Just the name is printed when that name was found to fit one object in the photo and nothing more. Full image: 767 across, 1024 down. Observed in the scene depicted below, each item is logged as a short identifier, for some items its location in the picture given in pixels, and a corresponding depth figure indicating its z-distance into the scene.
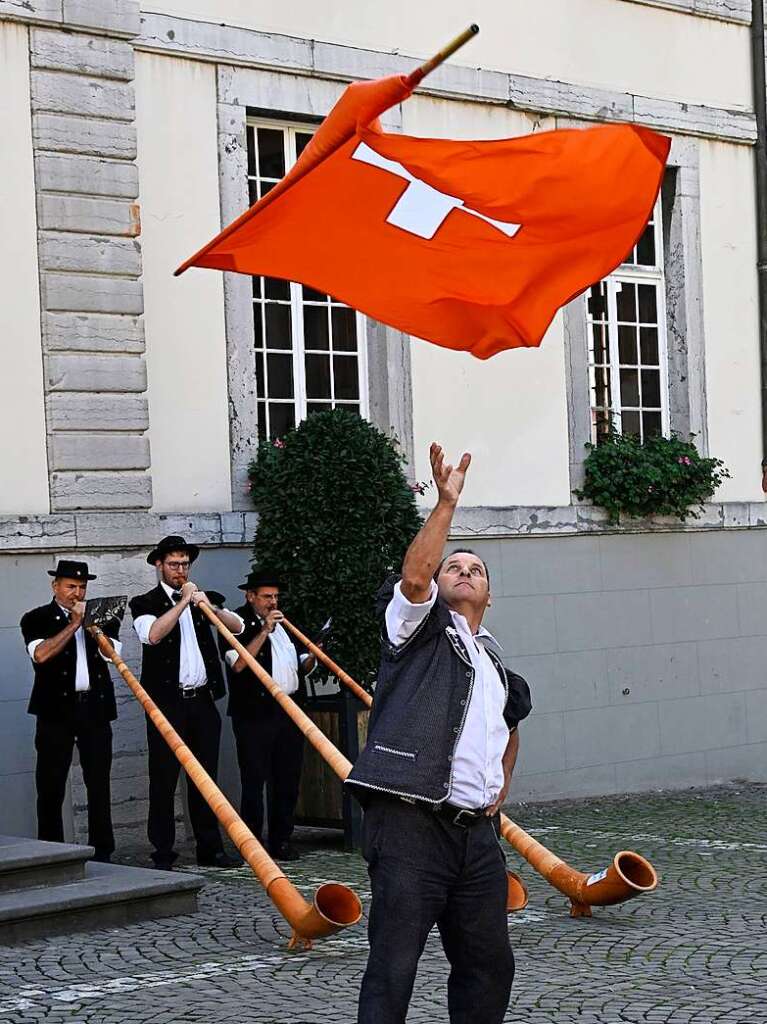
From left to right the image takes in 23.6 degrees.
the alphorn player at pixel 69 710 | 10.38
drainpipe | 15.82
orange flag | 7.18
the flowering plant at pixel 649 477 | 14.45
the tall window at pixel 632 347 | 15.10
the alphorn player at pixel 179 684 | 10.56
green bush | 11.33
